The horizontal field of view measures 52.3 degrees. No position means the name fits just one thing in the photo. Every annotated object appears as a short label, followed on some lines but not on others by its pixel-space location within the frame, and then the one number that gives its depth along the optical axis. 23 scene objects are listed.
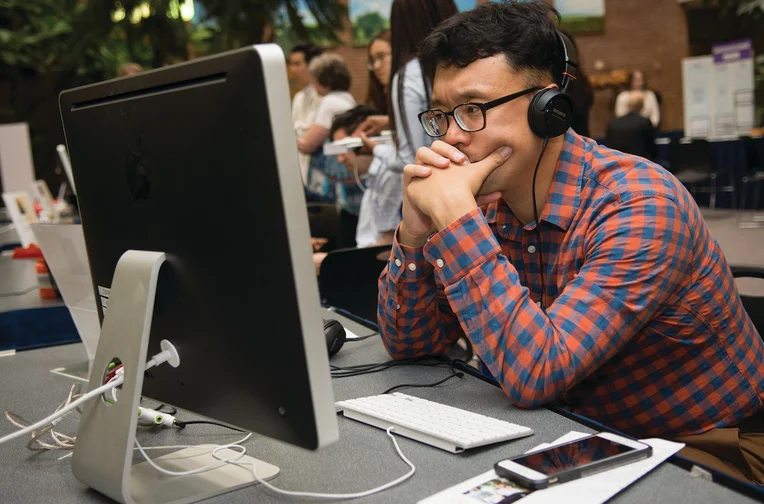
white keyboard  0.98
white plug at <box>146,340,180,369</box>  0.95
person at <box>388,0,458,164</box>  2.44
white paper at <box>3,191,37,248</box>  3.71
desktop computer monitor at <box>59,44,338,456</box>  0.75
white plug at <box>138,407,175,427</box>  1.18
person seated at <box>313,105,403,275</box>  2.92
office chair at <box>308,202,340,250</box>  3.24
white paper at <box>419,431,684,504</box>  0.82
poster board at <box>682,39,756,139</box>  9.25
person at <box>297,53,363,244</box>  3.70
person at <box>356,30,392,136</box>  3.38
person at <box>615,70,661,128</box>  11.27
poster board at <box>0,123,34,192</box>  5.31
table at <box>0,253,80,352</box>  2.13
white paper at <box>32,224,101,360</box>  1.48
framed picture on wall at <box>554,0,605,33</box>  13.47
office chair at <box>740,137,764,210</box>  7.99
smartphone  0.85
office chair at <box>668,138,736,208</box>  8.20
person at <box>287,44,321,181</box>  4.83
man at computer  1.12
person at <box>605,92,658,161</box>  8.48
